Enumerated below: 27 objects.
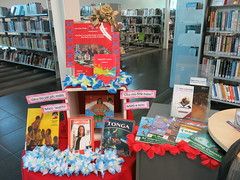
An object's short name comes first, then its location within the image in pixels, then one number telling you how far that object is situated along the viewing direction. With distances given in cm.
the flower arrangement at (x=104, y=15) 128
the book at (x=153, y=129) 104
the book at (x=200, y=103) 128
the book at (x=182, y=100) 126
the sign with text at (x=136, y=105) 126
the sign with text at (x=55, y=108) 124
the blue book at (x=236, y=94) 311
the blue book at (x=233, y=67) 307
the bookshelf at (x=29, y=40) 520
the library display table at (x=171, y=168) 97
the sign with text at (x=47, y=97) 124
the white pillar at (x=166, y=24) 851
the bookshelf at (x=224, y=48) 296
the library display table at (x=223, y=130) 89
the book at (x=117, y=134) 123
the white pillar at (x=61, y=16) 184
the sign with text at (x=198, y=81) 129
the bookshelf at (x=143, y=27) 915
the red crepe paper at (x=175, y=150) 90
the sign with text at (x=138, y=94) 125
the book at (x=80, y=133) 125
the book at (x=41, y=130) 125
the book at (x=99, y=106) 146
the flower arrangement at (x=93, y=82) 125
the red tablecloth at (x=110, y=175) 110
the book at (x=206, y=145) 91
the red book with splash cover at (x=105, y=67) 129
